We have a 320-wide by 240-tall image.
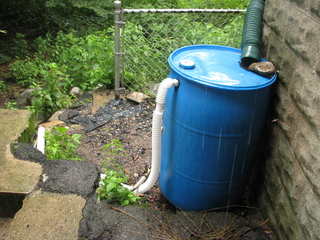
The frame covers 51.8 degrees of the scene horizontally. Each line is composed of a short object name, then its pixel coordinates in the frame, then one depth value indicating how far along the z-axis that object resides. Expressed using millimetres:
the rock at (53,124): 3489
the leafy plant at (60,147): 2771
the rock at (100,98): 3906
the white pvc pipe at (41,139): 2849
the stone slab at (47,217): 1886
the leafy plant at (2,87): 4777
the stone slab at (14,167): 2145
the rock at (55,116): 3765
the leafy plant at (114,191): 2213
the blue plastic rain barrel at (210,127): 1978
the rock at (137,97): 3947
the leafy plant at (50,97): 3900
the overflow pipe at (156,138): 2074
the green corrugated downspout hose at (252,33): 2256
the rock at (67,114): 3723
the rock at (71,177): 2197
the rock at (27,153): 2411
